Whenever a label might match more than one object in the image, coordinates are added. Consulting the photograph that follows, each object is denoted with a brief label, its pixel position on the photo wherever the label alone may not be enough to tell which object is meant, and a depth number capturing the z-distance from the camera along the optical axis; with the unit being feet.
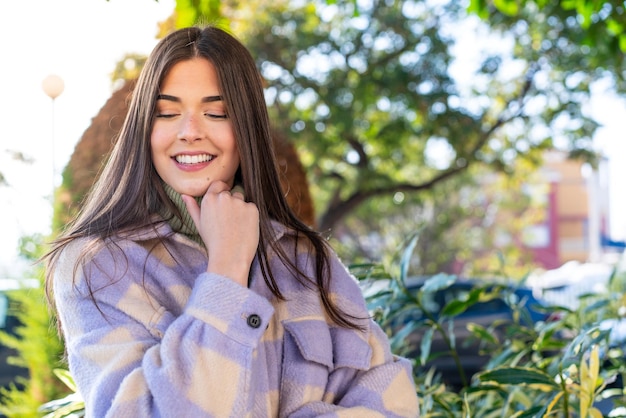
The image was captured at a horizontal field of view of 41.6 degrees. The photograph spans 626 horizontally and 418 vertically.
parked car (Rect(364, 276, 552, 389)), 25.13
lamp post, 14.07
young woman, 4.51
